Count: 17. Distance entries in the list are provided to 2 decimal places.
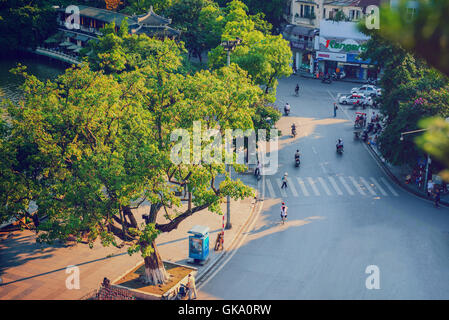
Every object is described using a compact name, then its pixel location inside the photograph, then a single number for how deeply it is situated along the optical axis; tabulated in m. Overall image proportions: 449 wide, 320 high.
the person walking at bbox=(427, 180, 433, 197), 34.12
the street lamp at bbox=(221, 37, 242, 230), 29.23
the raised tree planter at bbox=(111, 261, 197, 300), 22.12
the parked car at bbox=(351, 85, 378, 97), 59.19
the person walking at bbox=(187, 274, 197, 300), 21.84
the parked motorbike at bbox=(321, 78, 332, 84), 68.19
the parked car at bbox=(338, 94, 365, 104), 56.61
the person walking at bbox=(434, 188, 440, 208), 32.43
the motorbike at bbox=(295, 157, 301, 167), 40.22
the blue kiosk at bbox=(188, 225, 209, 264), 24.98
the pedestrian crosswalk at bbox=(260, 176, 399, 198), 34.84
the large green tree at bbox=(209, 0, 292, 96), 44.50
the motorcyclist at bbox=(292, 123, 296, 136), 47.03
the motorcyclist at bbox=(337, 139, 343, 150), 42.59
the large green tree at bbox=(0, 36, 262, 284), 20.05
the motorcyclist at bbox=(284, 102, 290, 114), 53.86
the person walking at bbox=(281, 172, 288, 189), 35.64
